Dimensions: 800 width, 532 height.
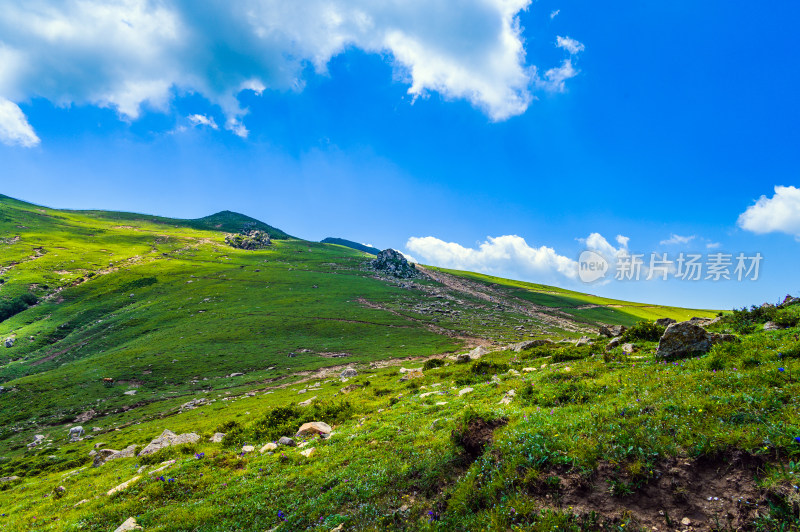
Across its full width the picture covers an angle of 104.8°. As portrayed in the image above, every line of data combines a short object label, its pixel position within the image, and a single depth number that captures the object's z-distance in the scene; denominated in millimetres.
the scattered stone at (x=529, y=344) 30428
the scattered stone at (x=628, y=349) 17934
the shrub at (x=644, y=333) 19750
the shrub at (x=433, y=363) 32838
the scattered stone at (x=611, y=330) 25253
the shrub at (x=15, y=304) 83794
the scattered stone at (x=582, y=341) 25088
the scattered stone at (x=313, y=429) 17417
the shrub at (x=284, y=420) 18511
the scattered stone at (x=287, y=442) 16375
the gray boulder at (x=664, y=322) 20609
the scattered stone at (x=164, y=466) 15328
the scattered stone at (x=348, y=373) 41625
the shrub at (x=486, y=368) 22788
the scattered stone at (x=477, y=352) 31661
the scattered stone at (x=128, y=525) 10938
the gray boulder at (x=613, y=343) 20797
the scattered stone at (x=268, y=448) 16203
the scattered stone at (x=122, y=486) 13988
